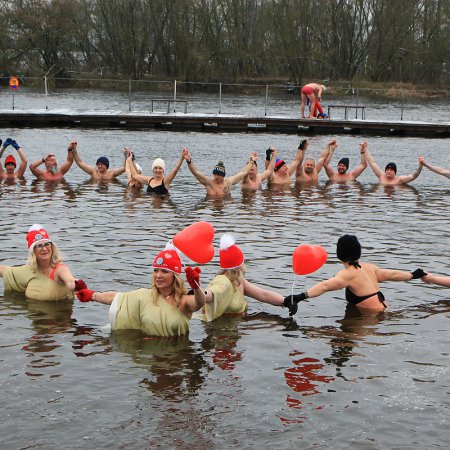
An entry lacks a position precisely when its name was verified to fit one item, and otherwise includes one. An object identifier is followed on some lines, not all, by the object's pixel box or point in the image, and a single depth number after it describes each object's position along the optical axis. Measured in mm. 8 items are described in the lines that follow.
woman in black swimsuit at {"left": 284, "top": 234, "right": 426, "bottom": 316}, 9516
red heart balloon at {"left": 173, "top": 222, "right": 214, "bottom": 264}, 8625
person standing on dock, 30250
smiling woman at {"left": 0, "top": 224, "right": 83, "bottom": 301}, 9516
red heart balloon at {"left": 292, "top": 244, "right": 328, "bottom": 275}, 9742
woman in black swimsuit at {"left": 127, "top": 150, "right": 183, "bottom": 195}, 17578
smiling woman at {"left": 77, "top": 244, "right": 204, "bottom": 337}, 8211
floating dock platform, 31141
